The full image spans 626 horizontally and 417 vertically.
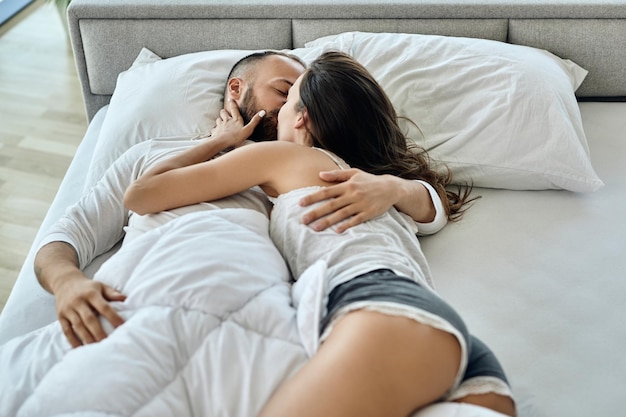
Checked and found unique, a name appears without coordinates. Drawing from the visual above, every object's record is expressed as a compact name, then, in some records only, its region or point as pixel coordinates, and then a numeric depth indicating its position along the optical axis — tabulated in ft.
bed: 4.46
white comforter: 3.28
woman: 3.33
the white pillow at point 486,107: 5.57
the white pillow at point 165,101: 5.71
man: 3.87
